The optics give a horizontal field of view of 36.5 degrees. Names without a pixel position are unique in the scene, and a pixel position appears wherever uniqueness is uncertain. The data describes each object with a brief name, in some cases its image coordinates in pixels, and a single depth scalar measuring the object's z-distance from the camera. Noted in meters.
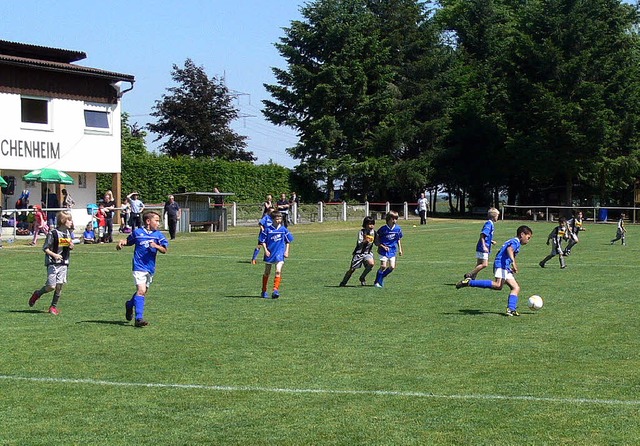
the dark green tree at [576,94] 63.72
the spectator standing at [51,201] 37.88
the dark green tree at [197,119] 80.88
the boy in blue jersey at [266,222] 18.04
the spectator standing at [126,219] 39.78
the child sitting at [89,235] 36.22
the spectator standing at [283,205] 40.09
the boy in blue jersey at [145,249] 14.01
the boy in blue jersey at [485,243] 18.85
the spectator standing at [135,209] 38.07
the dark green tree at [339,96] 66.12
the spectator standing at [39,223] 35.25
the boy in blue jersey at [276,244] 17.78
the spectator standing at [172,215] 38.97
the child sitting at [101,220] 36.44
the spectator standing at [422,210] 55.78
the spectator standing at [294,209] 52.96
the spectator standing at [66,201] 38.16
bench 43.88
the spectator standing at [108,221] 36.19
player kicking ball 15.51
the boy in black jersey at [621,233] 35.98
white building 43.28
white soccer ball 15.63
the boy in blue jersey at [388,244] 19.88
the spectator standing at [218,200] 45.81
